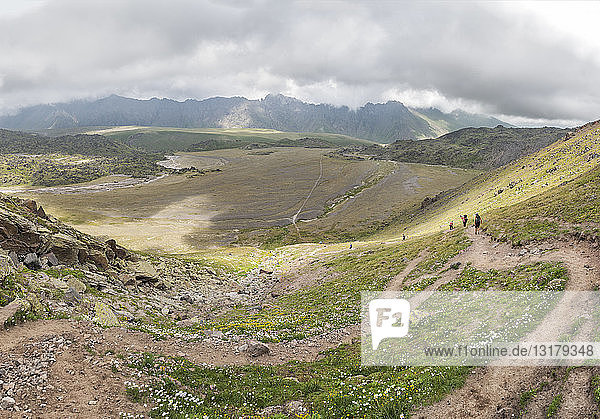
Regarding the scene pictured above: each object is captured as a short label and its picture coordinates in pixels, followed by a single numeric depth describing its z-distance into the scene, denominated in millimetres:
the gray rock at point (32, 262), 27406
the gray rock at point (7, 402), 12827
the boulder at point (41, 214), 38750
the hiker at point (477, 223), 40253
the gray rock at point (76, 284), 26167
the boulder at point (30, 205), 38962
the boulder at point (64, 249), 31041
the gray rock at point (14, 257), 25831
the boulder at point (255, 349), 22339
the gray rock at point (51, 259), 29609
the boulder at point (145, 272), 38906
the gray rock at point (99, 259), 34969
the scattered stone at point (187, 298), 37969
